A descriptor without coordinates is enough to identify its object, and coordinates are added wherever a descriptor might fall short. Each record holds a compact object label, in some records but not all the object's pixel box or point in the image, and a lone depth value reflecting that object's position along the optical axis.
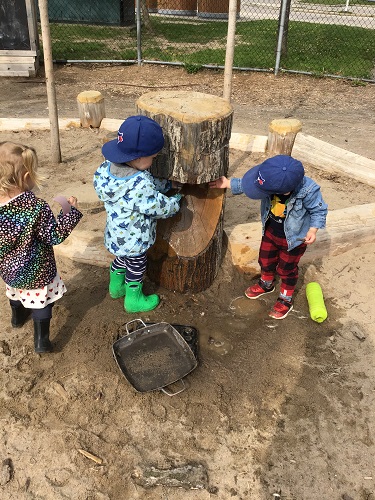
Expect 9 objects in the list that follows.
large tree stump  2.74
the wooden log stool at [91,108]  5.91
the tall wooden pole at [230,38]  3.67
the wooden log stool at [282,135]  5.23
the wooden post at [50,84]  4.46
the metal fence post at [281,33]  9.38
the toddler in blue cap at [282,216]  2.55
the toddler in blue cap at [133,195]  2.52
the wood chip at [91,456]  2.22
